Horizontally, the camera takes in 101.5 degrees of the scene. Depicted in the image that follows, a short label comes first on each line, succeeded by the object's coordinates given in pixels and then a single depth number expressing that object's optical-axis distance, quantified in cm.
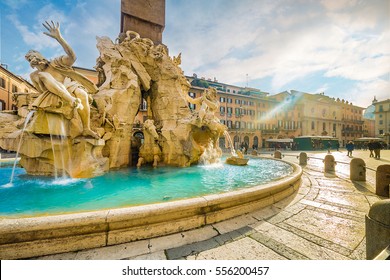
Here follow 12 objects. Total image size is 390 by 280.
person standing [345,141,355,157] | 1523
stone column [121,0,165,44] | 1088
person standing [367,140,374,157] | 1295
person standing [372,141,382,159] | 1214
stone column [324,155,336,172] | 704
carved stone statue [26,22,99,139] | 475
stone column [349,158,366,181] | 525
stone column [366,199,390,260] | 163
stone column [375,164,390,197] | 388
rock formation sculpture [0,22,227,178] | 512
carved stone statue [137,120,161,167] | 888
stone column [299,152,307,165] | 944
